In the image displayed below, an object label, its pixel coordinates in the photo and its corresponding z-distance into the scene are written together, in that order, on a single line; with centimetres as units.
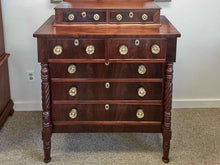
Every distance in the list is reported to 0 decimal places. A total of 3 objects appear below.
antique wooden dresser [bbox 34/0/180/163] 209
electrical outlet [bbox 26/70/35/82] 295
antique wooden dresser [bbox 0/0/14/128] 272
